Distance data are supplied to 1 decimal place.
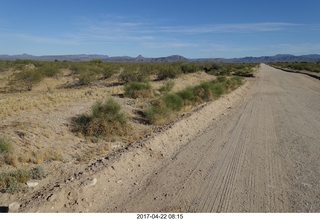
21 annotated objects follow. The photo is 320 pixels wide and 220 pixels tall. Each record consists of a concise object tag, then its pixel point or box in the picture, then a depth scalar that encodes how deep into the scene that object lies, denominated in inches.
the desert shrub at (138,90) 776.9
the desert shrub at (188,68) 2046.0
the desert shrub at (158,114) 508.6
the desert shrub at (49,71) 1414.5
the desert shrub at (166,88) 913.1
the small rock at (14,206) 199.9
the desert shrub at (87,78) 1269.7
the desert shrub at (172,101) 591.2
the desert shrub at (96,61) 2471.0
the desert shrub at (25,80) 1101.6
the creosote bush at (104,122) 409.1
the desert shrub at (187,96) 703.7
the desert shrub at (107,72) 1569.9
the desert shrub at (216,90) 838.5
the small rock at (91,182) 238.2
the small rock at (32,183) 241.2
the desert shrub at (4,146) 296.7
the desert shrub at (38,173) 255.8
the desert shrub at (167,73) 1620.3
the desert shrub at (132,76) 1364.4
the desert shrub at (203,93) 778.3
